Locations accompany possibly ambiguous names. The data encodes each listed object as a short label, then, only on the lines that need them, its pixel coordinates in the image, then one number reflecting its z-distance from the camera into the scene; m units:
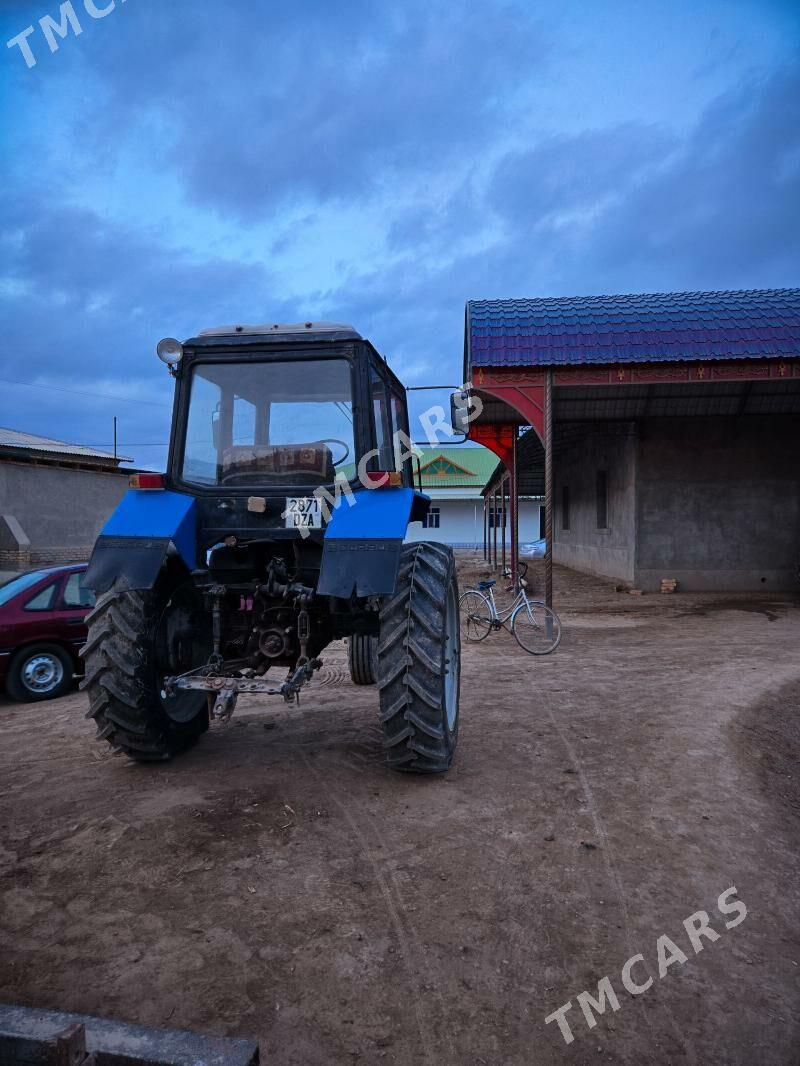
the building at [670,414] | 10.69
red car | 6.56
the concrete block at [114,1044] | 1.49
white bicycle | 9.12
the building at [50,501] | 18.23
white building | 35.22
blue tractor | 3.85
